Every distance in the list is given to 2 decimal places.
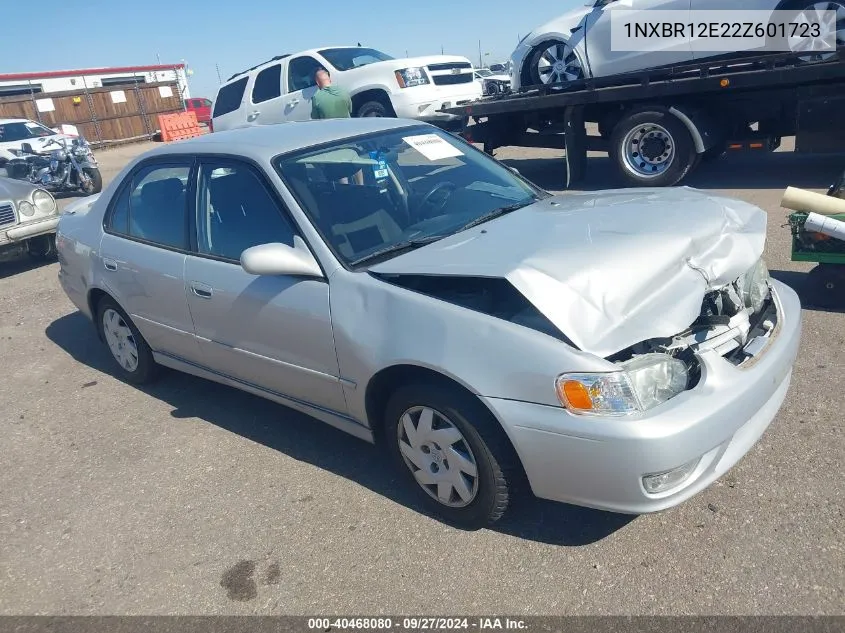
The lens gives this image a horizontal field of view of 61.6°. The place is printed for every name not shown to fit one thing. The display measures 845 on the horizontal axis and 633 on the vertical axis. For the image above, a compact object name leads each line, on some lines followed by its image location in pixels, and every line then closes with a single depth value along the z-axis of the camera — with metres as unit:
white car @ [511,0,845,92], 7.89
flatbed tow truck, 7.78
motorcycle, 14.19
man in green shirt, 9.21
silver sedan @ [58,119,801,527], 2.55
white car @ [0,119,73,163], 14.84
